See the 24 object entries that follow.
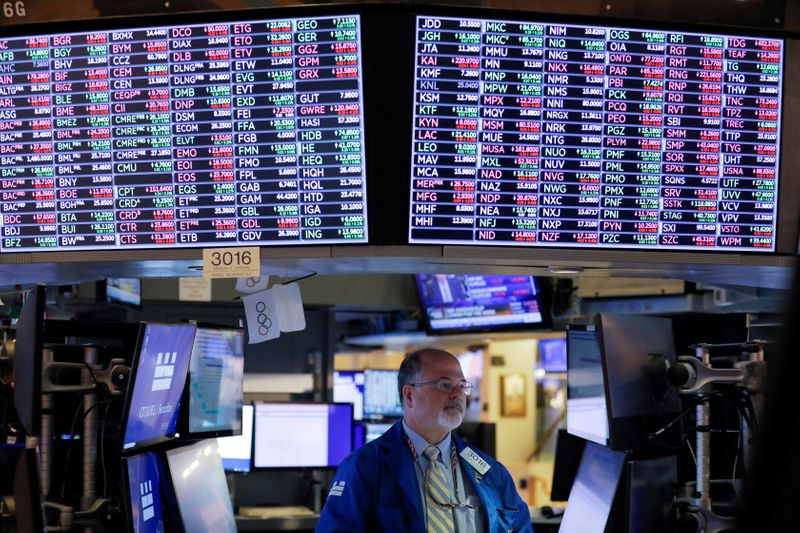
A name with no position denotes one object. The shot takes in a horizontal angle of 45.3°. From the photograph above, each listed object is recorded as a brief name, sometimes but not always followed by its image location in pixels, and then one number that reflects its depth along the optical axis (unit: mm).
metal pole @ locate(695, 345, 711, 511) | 2982
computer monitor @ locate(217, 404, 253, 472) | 6023
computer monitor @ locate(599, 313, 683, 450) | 2973
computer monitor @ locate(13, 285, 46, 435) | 2264
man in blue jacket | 3203
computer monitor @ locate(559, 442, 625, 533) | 3184
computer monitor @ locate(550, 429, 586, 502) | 3686
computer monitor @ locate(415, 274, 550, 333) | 6672
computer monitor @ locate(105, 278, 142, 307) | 5637
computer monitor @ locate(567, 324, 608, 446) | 3287
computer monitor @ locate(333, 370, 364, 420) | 7918
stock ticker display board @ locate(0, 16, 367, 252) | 3084
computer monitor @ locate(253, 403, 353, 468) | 6156
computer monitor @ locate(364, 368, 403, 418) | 9125
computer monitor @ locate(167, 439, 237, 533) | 3359
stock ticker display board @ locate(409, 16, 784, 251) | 3088
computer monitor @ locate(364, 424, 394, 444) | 7922
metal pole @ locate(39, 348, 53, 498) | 2920
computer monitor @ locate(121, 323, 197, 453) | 2969
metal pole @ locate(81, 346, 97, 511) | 3043
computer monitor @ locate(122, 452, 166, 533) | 2959
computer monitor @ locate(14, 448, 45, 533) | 1919
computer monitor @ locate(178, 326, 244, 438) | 3641
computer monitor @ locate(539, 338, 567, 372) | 10007
